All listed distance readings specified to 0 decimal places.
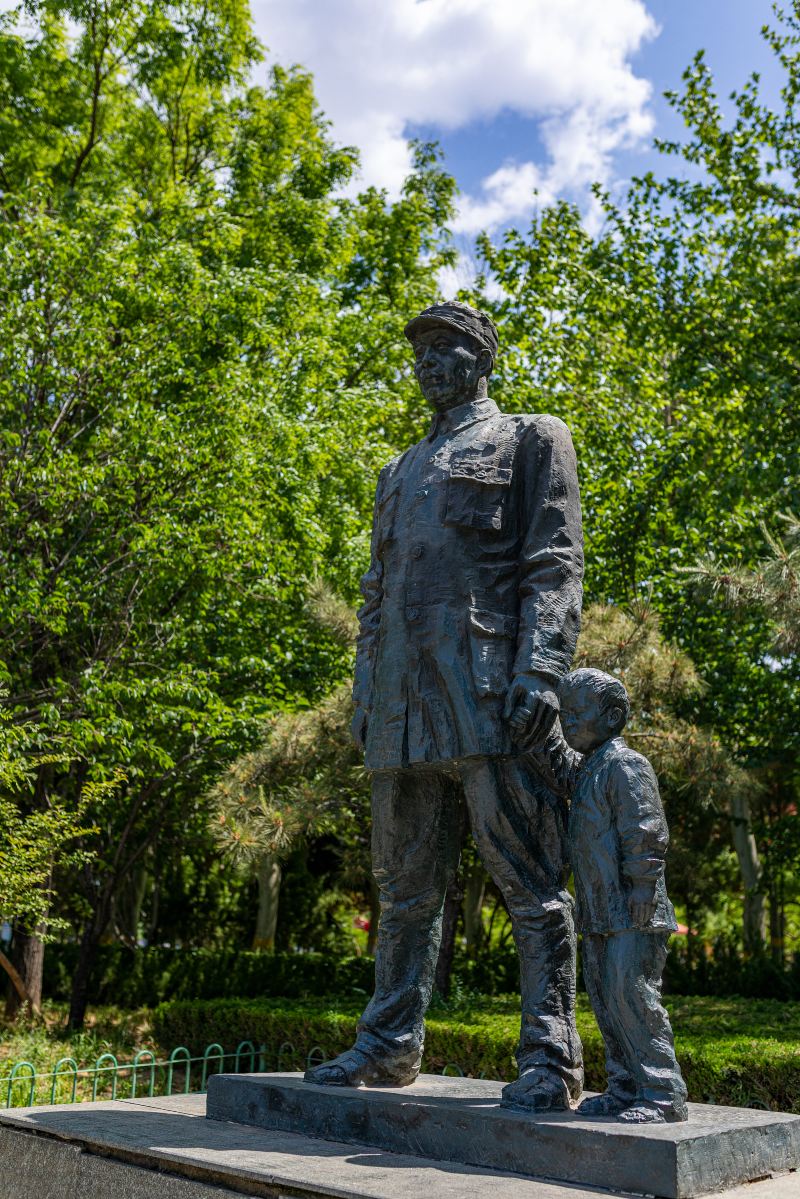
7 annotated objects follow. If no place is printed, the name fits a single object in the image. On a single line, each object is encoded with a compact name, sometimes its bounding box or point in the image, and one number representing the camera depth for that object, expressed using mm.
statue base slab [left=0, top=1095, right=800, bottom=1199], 3451
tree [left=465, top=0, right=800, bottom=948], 13273
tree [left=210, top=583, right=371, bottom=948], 10133
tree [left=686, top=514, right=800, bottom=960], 9781
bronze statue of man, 4312
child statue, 3730
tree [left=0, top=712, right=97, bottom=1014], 9148
